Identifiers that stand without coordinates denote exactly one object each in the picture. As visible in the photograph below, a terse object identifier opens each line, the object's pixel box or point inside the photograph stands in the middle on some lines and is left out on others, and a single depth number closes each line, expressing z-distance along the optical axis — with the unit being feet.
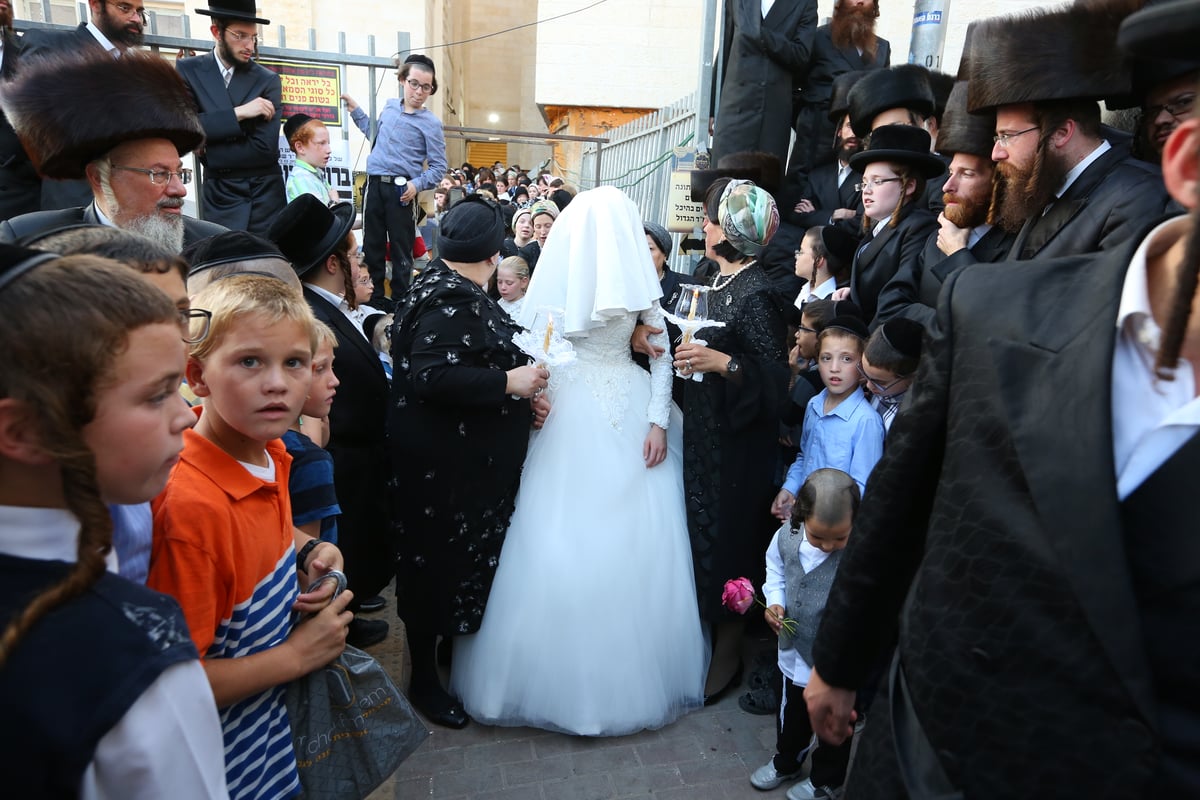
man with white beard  8.70
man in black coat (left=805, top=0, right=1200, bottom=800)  3.40
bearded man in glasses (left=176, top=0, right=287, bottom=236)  16.79
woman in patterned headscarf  11.57
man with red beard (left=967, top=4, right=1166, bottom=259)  8.27
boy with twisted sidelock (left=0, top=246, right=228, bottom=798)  3.12
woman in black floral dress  10.61
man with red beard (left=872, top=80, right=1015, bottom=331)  10.04
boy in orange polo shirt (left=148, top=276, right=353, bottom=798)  5.17
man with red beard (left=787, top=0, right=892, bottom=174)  19.47
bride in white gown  10.82
